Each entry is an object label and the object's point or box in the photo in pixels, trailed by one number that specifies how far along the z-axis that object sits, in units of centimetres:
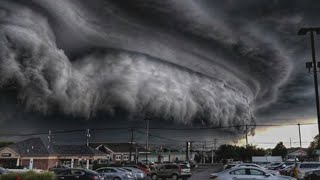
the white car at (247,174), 2204
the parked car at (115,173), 3186
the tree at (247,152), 13250
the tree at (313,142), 11306
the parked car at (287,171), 3912
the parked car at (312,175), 2984
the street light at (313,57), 2664
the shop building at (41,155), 7481
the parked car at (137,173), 3542
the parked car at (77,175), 2625
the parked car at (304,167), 3383
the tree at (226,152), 13945
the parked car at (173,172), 4179
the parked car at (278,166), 4828
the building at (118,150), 12267
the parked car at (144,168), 4943
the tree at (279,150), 14338
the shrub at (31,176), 2050
